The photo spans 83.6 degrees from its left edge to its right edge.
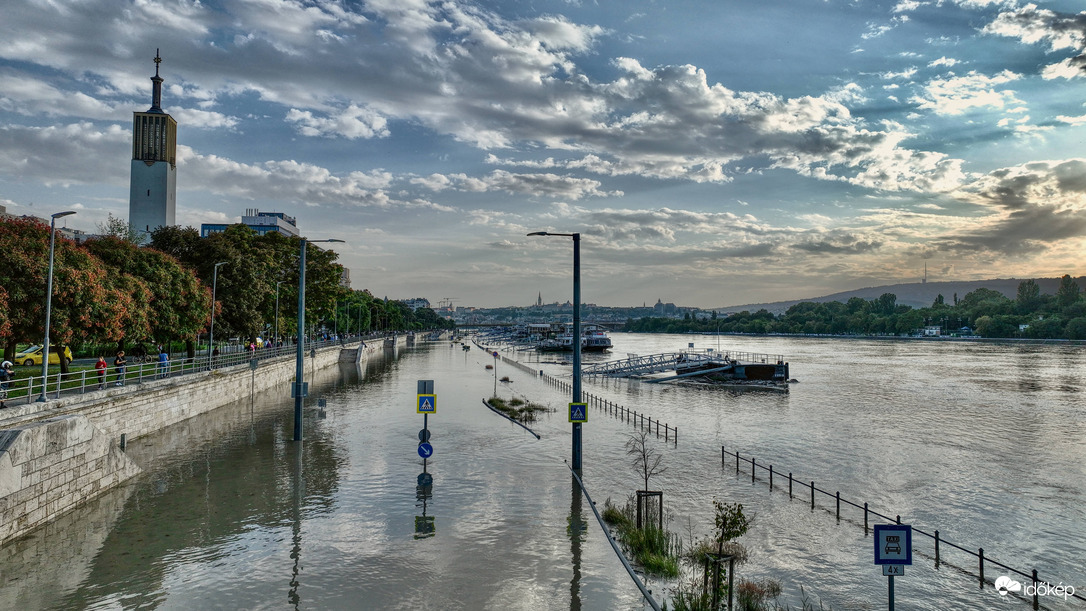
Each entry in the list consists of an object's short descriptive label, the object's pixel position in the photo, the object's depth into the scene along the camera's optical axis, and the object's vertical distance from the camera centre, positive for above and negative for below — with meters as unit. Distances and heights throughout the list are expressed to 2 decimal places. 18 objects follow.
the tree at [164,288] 38.19 +1.54
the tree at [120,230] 57.00 +7.58
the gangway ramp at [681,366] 79.88 -6.87
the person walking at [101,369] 27.00 -2.84
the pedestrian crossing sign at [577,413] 22.34 -3.62
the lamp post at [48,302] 22.42 +0.24
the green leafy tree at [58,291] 27.02 +0.82
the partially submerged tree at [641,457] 26.80 -6.89
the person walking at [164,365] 35.16 -3.23
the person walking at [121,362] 29.88 -2.93
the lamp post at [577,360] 23.20 -1.74
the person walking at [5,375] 21.81 -3.00
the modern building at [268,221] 178.88 +28.03
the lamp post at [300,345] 29.36 -1.68
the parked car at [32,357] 45.50 -3.75
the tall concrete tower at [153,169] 131.75 +30.57
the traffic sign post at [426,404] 23.05 -3.49
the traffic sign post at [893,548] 10.84 -4.11
